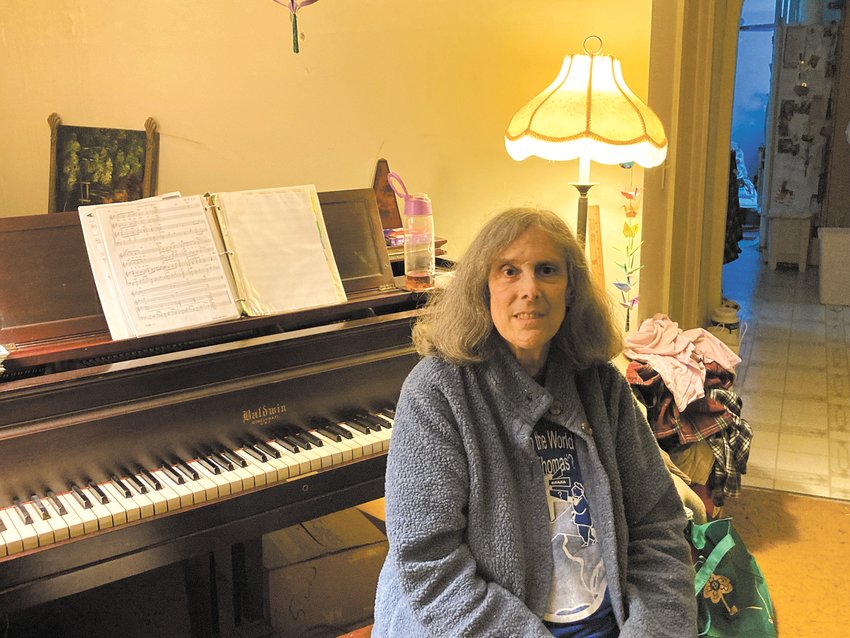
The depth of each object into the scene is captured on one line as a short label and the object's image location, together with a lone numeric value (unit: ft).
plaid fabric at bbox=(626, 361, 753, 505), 8.93
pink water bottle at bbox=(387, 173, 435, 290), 7.45
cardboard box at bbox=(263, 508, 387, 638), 7.58
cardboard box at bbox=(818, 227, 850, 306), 21.65
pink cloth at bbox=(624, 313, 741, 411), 8.87
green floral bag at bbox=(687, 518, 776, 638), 7.19
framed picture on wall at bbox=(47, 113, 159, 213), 7.54
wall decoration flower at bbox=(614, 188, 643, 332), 10.32
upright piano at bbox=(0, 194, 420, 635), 5.15
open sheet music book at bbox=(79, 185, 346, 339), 5.82
